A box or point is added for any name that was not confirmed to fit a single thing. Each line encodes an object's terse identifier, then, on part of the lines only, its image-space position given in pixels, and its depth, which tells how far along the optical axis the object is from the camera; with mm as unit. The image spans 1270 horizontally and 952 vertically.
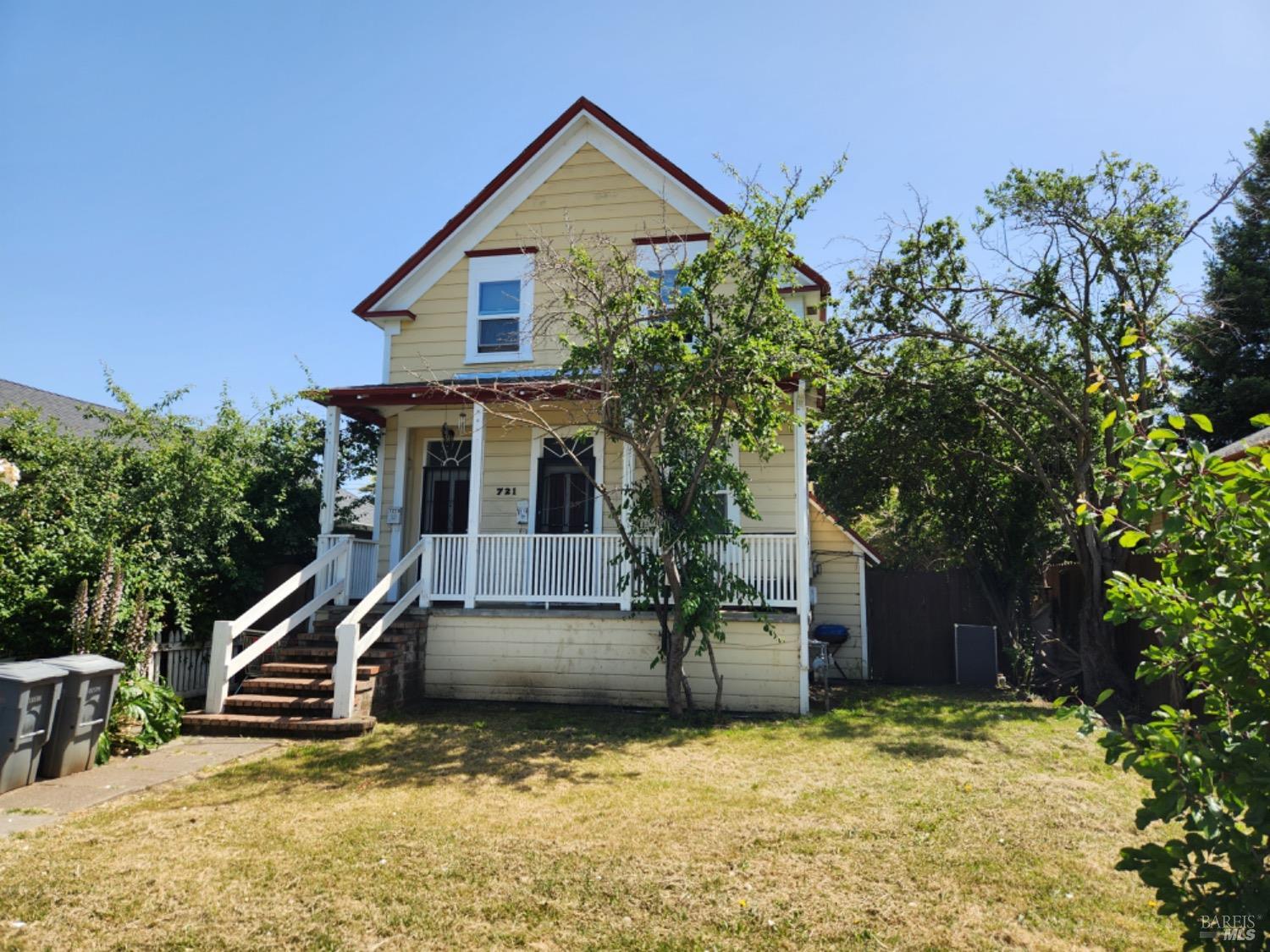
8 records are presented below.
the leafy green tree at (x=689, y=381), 8742
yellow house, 9984
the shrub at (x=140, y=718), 7500
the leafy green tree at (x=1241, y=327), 17703
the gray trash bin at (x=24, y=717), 6090
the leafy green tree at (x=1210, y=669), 2404
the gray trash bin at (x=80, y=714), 6582
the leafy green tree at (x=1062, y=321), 10836
